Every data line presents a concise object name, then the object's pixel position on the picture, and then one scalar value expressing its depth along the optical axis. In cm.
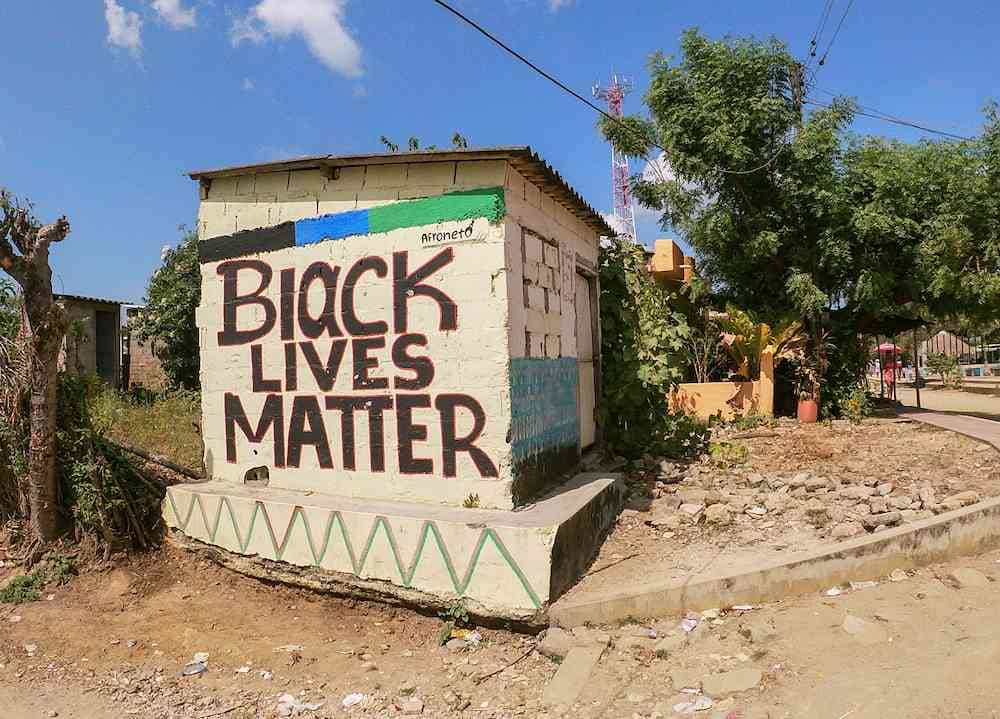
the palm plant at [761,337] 1248
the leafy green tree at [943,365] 2734
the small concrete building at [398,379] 475
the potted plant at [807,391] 1229
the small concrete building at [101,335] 1541
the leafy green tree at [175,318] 1376
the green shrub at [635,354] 754
